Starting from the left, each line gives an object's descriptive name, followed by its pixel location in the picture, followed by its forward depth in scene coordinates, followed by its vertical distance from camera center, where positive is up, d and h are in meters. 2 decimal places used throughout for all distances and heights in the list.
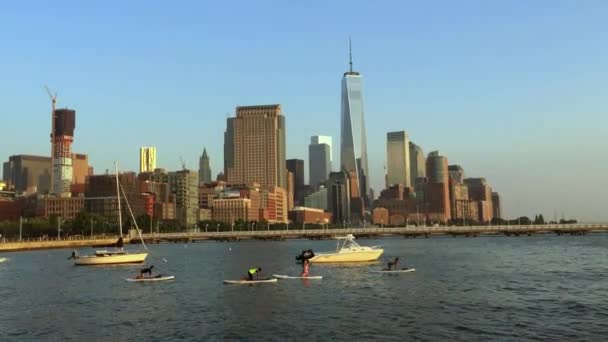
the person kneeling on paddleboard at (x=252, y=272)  70.00 -4.66
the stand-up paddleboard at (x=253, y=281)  69.75 -5.65
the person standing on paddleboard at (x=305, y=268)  75.19 -4.66
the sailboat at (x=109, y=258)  109.12 -4.55
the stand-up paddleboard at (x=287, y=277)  75.25 -5.70
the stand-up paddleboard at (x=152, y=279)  75.12 -5.61
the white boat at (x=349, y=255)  102.56 -4.48
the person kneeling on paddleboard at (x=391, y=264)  83.12 -4.85
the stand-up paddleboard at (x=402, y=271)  82.38 -5.68
